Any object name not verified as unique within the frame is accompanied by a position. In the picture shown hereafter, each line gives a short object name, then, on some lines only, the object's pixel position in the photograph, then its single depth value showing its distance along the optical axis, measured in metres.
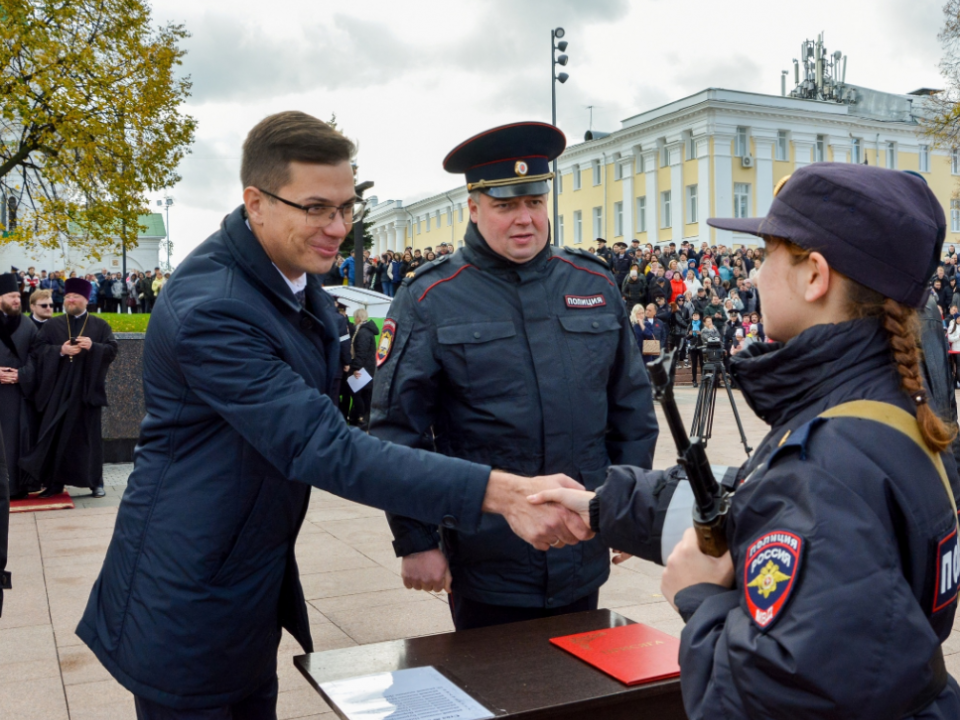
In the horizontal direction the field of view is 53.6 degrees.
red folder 2.10
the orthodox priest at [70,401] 9.52
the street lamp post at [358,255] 24.55
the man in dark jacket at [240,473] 2.04
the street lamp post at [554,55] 25.28
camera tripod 9.28
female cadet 1.31
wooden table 1.97
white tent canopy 20.09
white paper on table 1.89
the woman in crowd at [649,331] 17.25
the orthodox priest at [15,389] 9.40
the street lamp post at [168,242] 53.43
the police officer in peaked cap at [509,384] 2.83
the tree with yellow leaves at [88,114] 18.34
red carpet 8.93
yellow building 51.91
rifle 1.50
